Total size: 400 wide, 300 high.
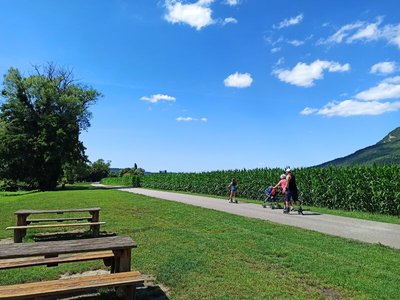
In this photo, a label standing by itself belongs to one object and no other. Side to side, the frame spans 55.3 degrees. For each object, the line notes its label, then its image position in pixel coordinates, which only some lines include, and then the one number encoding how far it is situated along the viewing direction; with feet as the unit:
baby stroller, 64.18
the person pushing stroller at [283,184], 58.10
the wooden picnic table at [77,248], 16.48
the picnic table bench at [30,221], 30.50
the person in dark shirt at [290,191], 54.44
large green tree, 160.15
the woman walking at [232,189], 77.68
